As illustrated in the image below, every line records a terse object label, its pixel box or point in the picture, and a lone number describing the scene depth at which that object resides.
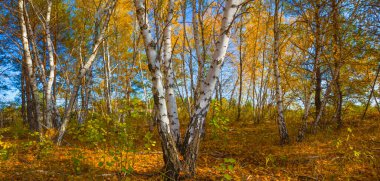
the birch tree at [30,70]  5.30
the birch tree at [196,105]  2.88
